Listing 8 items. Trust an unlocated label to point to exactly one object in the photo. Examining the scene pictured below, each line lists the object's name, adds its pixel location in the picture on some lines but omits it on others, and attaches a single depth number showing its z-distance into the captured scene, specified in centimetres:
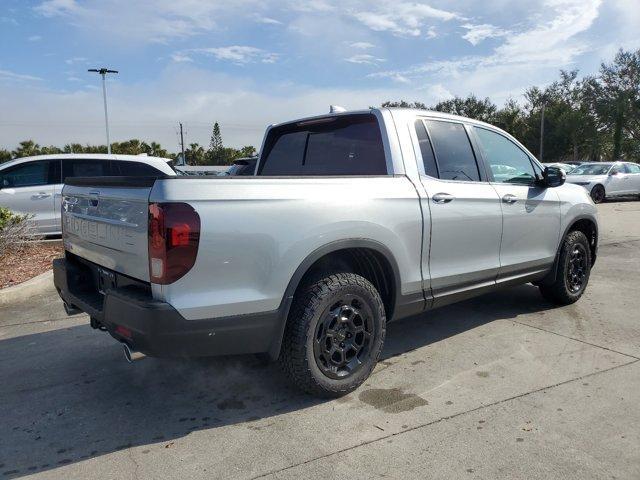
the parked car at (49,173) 942
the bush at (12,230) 759
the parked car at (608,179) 1900
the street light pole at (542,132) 4700
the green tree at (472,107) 5753
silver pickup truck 276
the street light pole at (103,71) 3441
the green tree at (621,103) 4309
